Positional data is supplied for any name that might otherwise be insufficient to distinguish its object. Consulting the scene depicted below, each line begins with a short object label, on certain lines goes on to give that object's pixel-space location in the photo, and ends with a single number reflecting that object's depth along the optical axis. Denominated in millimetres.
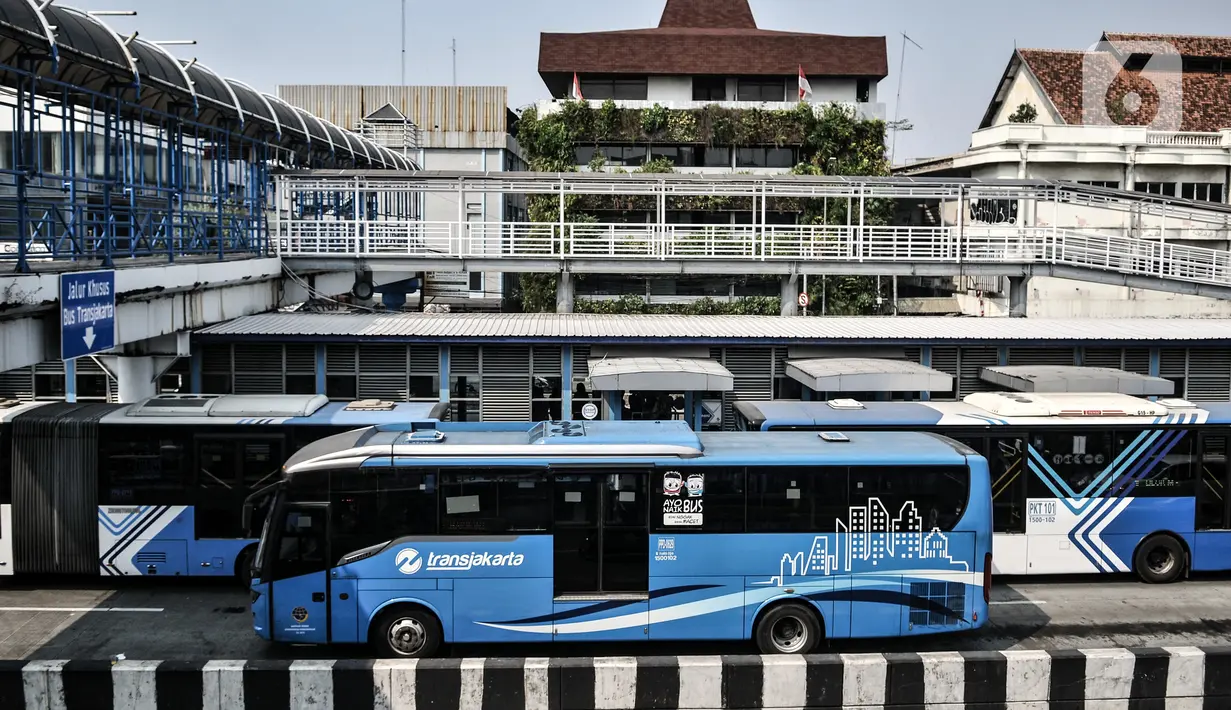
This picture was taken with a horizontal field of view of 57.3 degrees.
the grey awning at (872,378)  18391
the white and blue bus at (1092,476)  15469
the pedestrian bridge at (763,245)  29516
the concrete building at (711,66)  53031
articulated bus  14938
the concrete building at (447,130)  55812
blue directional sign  14688
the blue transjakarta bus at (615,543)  12336
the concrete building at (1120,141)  45031
